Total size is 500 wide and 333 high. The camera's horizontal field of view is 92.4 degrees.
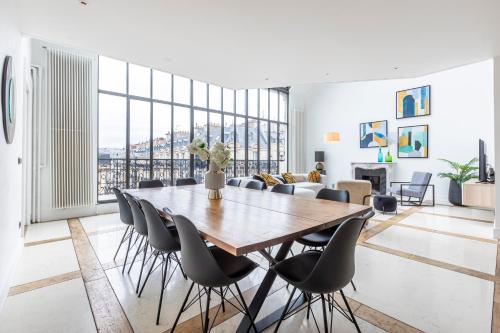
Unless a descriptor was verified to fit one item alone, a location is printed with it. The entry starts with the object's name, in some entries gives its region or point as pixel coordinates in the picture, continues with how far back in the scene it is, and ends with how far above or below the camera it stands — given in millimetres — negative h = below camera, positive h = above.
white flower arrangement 2402 +133
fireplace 7031 -331
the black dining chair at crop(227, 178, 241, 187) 4207 -306
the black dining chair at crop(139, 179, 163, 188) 3602 -288
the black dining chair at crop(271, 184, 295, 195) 2987 -302
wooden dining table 1301 -374
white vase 2463 -133
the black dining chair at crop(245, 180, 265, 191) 3484 -299
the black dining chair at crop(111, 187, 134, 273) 2525 -482
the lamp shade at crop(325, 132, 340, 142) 7277 +872
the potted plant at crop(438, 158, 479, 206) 5551 -234
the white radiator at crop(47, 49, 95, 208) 4328 +711
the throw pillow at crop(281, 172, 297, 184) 6215 -328
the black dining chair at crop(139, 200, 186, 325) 1759 -521
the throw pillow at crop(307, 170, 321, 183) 6801 -328
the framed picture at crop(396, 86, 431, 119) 6410 +1758
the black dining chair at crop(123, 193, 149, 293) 2119 -481
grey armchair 5766 -586
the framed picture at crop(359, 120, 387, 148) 7242 +986
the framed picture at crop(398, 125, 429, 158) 6461 +680
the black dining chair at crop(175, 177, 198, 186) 4055 -288
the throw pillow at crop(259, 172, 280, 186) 5541 -322
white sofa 4756 -487
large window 5082 +1044
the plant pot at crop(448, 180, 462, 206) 5711 -663
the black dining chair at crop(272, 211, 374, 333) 1249 -552
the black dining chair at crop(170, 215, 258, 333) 1308 -569
